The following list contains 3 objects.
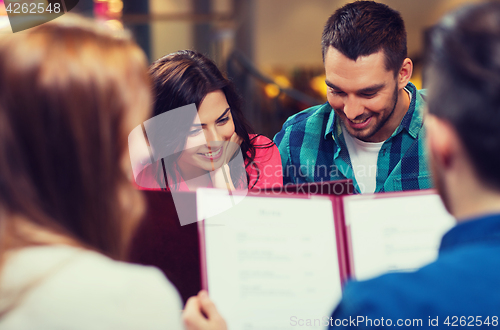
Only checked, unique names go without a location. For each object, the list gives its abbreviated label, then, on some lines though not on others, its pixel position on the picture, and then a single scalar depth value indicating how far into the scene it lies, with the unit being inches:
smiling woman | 85.9
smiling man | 87.1
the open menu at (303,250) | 74.0
